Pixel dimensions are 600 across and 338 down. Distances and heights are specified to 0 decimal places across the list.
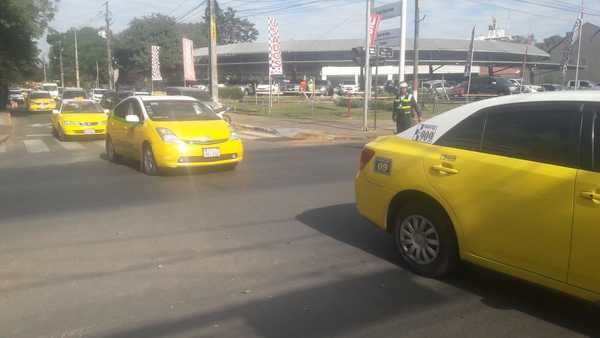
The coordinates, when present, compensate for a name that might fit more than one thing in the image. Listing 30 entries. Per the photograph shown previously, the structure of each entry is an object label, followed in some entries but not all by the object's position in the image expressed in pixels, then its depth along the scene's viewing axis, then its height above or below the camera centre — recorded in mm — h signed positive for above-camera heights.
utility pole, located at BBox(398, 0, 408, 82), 23766 +2360
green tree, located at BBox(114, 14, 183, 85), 70625 +4824
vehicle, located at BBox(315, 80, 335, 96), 54700 -133
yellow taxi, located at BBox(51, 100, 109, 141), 17125 -1087
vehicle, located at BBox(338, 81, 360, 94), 57100 -15
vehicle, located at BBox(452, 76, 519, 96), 39250 +158
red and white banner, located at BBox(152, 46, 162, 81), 35719 +1303
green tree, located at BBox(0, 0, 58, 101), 29484 +3010
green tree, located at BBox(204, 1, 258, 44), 129750 +13859
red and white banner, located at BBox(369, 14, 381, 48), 20625 +2218
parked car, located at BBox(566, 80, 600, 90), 38031 +432
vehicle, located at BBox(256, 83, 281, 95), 54269 -200
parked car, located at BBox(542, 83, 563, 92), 38700 +183
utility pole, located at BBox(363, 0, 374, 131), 19214 +1376
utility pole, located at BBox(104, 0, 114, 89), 49325 +4192
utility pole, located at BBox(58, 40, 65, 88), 87938 +5393
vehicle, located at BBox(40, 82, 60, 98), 58331 -188
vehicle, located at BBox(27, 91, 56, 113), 36500 -1099
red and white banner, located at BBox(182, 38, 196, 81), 31467 +1446
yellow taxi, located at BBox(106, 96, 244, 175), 9703 -882
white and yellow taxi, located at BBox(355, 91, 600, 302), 3699 -763
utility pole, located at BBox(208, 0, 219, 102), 25328 +1474
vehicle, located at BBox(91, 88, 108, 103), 40441 -617
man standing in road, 13672 -480
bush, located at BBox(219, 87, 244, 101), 49406 -563
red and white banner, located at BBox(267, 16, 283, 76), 27266 +1582
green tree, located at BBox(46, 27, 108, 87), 91438 +5496
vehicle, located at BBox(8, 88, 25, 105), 54000 -1167
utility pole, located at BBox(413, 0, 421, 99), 21491 +1675
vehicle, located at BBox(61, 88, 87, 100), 28905 -394
